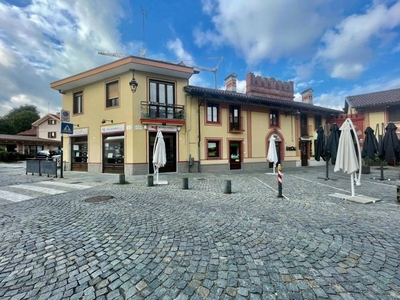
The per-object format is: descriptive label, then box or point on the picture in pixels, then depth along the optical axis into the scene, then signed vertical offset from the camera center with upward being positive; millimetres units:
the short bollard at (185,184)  8234 -1325
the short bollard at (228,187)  7281 -1311
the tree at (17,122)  46156 +8707
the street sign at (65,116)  11164 +2309
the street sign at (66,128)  11055 +1601
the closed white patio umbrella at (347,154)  5992 -98
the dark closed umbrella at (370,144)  9623 +329
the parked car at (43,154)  27291 +205
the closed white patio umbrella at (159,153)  9656 +30
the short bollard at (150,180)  8788 -1230
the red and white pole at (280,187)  6559 -1206
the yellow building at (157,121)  13266 +2576
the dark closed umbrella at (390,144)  8977 +300
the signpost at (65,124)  11082 +1834
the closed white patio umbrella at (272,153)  12828 -67
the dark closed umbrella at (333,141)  8168 +463
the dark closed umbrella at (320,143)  10617 +469
